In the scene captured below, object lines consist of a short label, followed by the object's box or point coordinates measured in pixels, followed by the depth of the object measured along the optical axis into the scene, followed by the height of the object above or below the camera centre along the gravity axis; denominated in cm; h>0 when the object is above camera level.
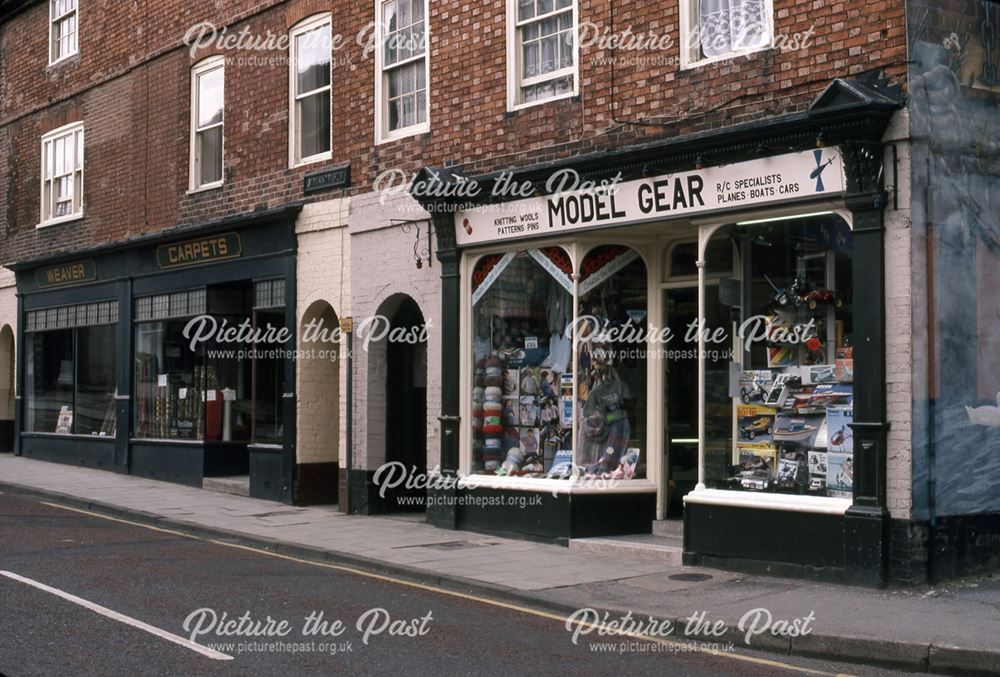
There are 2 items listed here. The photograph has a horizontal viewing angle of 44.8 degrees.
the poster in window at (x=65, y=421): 2306 -59
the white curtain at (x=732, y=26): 1164 +356
